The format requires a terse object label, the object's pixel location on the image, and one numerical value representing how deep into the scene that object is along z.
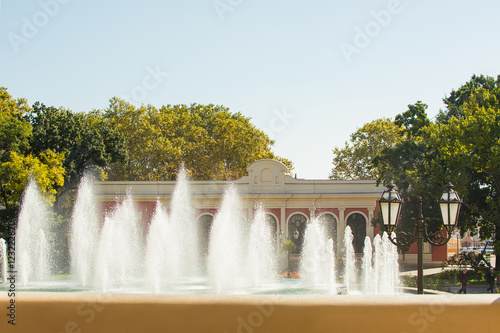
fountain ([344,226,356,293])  19.16
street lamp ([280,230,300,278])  33.50
